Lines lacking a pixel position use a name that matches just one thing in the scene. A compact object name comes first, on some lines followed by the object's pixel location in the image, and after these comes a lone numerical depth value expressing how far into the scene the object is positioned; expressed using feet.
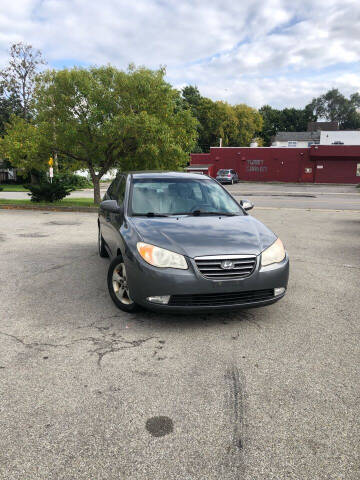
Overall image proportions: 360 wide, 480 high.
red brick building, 146.92
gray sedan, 12.69
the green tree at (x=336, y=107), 385.38
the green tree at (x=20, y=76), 120.47
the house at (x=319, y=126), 303.48
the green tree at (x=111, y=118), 49.10
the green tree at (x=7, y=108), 142.31
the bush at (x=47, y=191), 55.36
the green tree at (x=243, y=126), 239.91
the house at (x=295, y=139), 269.64
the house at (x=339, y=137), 205.16
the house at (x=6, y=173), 133.63
